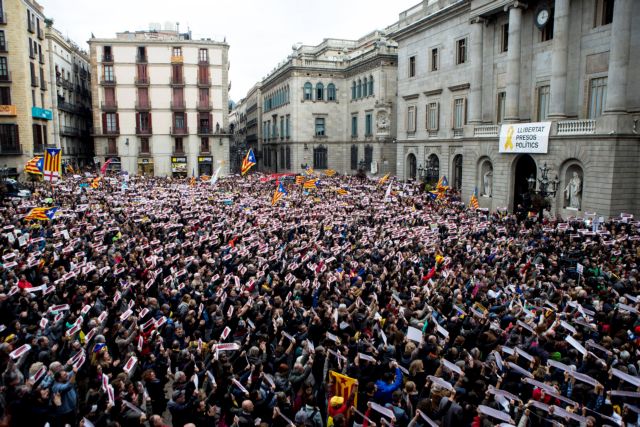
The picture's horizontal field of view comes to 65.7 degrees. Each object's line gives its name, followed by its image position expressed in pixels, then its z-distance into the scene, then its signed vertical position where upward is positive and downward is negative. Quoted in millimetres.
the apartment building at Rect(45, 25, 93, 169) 53094 +6955
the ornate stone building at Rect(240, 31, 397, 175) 53812 +6094
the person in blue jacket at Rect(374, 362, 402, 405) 8492 -3987
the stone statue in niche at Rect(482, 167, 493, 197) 34219 -1671
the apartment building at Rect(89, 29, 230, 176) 57344 +6211
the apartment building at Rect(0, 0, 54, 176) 42844 +6304
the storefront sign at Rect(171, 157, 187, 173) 59344 -979
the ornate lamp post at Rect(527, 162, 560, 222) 28086 -1862
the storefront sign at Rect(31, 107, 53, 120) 45625 +3976
